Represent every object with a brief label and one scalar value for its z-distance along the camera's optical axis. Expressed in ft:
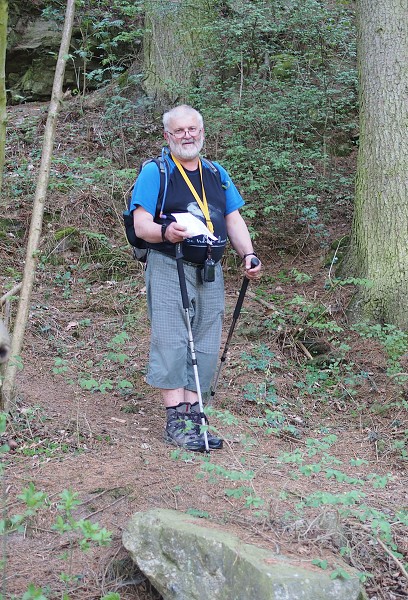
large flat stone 9.62
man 15.10
